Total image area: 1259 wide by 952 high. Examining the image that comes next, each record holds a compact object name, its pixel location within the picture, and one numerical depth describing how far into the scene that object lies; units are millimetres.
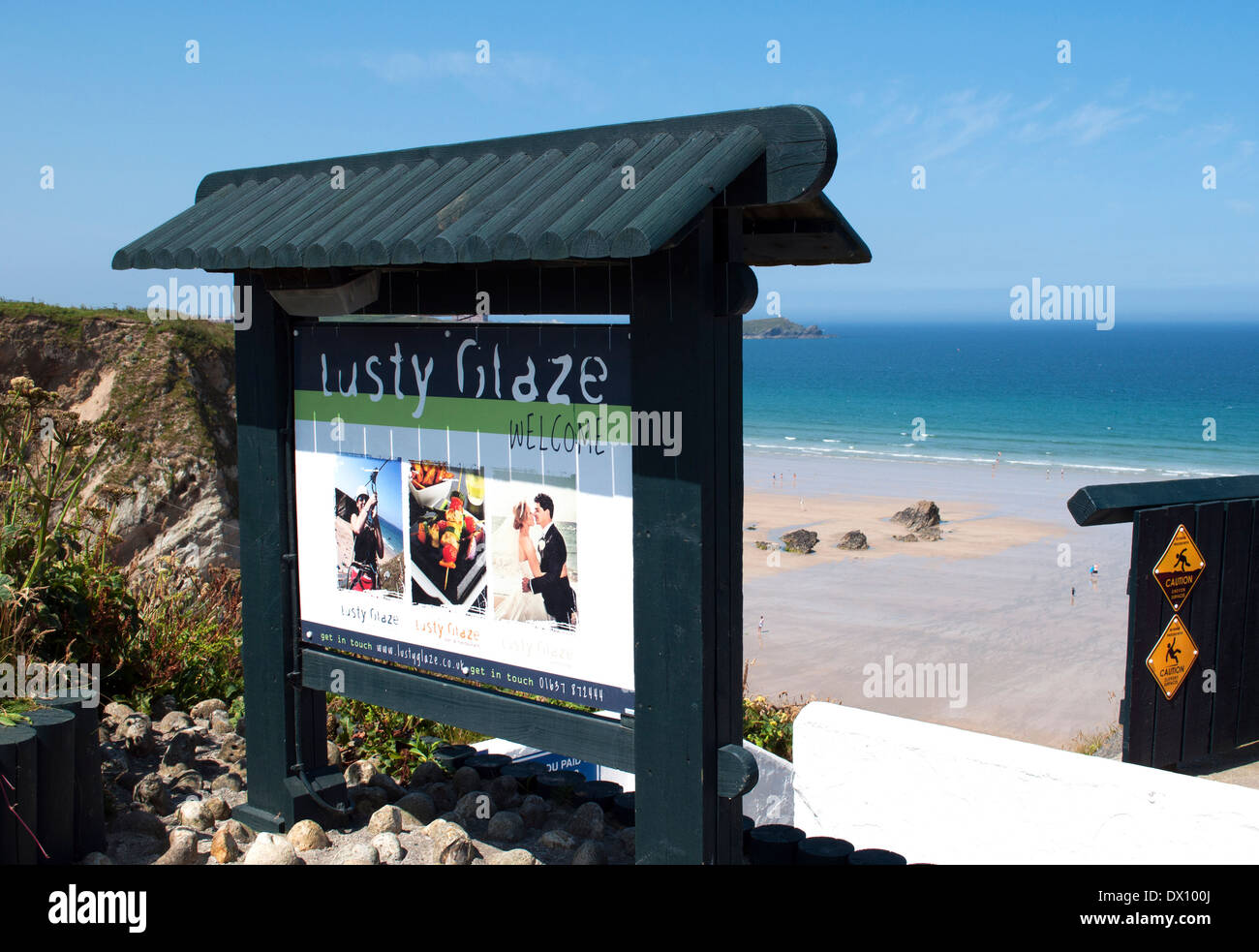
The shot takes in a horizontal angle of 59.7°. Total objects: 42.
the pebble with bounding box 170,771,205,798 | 5383
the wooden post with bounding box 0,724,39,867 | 4000
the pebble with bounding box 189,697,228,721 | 6402
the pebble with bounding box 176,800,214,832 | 5066
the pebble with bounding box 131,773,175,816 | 5117
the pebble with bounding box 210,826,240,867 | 4574
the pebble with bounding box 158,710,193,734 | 6055
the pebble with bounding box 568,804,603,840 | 5230
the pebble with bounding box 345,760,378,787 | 5770
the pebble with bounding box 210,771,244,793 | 5499
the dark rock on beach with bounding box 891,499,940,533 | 27672
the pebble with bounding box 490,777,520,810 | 5582
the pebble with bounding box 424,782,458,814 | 5629
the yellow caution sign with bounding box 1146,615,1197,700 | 5762
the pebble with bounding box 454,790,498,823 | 5227
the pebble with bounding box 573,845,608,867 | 4711
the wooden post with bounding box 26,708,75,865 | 4219
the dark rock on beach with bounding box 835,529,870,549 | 25484
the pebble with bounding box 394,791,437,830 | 5258
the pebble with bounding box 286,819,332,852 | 4746
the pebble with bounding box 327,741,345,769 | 6016
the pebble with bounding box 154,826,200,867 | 4535
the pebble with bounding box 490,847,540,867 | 4652
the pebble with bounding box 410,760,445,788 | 5906
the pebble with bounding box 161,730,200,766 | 5664
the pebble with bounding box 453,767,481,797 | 5785
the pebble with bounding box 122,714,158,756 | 5637
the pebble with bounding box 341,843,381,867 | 4547
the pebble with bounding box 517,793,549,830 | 5316
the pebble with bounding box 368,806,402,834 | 4934
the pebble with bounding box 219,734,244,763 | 5892
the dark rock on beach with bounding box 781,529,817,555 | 25062
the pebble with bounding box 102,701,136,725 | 5859
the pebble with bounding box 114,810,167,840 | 4887
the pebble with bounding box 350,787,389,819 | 5348
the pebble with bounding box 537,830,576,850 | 4965
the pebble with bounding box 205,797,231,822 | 5148
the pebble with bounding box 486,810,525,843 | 5027
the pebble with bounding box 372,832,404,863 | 4613
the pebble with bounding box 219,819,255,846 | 4730
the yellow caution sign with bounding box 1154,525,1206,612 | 5730
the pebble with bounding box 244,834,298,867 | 4461
